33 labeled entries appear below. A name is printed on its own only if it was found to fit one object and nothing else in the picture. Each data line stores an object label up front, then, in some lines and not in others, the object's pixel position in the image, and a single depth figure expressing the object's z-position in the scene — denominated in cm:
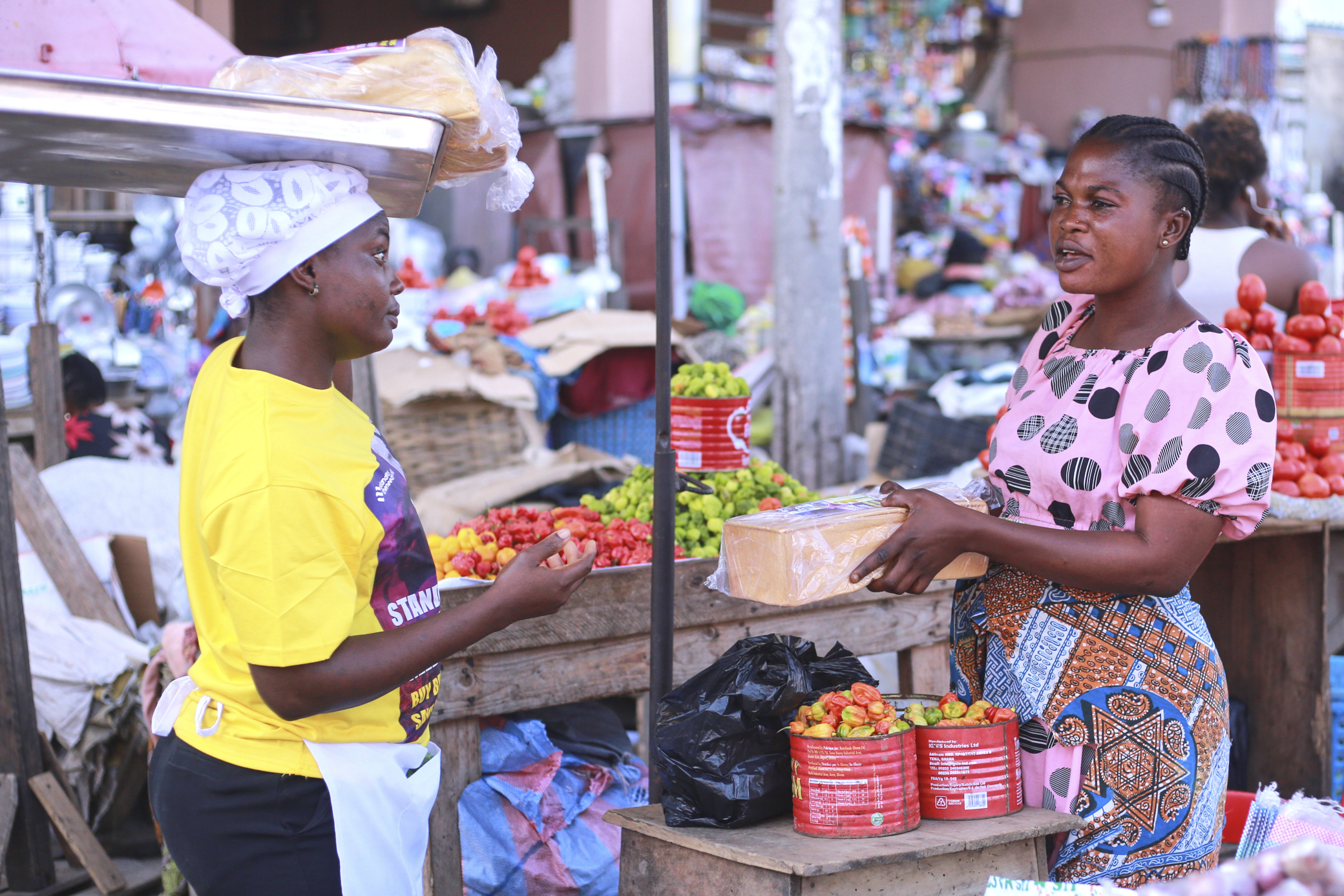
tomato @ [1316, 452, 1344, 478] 356
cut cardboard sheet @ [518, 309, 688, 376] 674
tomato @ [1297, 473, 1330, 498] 349
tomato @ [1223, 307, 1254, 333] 363
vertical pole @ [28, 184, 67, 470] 479
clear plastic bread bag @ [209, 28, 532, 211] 187
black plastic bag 205
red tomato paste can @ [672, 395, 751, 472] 338
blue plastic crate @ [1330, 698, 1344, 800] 367
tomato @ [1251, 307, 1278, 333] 362
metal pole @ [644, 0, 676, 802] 214
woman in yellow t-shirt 163
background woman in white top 379
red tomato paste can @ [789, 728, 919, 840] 194
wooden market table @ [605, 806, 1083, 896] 188
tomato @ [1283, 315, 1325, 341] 357
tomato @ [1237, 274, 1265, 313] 360
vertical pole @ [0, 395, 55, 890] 340
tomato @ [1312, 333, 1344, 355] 356
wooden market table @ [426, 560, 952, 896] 288
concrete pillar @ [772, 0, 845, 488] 704
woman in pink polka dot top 190
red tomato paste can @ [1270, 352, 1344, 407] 356
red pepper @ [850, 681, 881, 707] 207
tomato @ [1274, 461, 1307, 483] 352
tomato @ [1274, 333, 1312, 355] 358
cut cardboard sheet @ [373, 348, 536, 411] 616
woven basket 627
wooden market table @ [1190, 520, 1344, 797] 364
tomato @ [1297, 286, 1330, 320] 357
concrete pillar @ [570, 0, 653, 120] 996
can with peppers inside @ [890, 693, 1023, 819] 203
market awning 197
